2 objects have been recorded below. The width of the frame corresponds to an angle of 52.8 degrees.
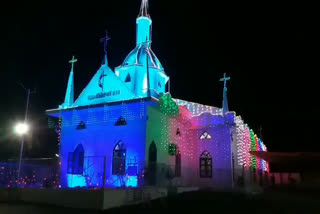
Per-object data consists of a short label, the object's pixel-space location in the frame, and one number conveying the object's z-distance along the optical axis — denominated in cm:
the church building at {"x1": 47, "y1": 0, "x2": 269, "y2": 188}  2036
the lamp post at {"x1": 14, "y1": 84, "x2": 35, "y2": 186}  1831
